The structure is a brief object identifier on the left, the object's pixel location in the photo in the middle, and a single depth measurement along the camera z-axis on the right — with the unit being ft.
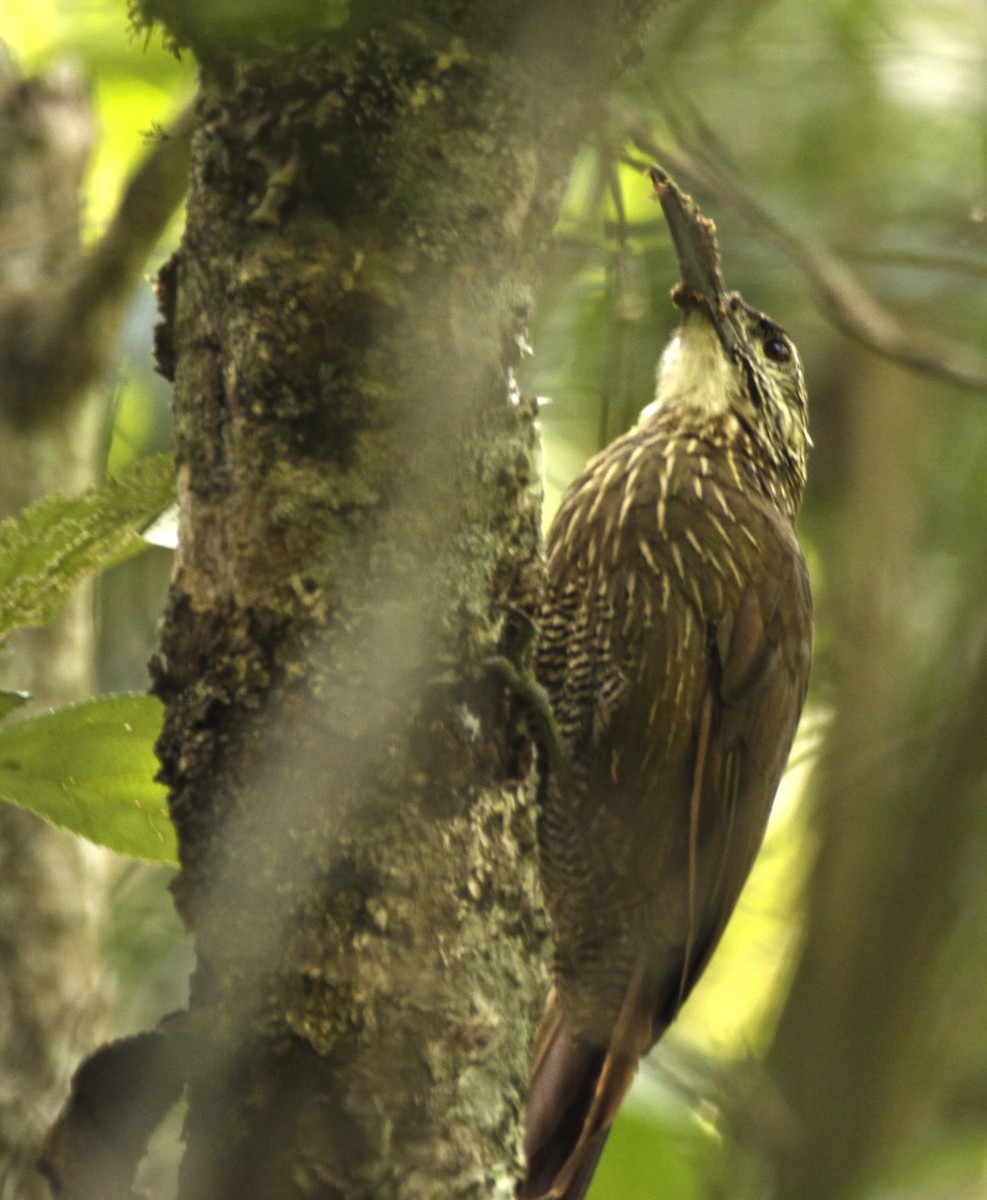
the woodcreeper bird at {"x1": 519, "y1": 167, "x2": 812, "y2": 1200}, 20.47
